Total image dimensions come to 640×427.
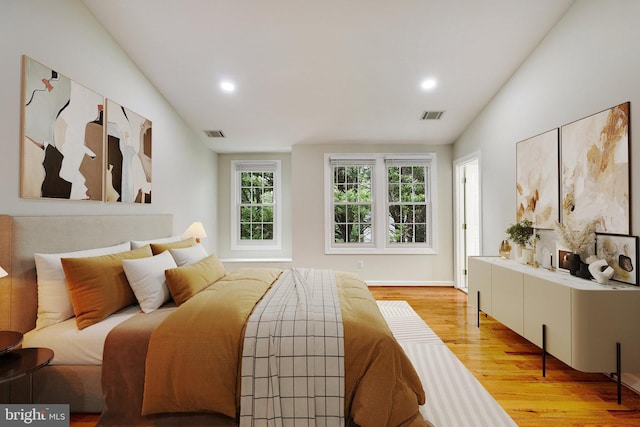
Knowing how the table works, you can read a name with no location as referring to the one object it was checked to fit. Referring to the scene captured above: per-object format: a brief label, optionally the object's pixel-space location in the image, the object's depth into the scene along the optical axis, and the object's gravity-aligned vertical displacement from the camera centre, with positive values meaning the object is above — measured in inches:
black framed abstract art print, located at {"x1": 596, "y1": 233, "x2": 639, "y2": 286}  90.2 -10.2
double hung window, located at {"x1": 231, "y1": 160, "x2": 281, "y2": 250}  235.3 +8.8
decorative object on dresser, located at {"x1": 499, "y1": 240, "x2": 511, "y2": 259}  141.5 -13.2
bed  67.5 -28.4
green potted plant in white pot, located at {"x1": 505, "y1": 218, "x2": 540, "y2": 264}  132.0 -6.5
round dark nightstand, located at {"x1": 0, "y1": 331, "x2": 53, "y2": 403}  59.7 -27.7
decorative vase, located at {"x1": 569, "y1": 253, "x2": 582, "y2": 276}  103.0 -14.0
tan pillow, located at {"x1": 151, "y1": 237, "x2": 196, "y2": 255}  113.7 -10.0
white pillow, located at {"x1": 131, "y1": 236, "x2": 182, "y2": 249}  114.3 -9.0
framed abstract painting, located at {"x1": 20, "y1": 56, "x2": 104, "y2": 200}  88.6 +23.7
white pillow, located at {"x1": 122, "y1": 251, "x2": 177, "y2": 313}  88.6 -17.5
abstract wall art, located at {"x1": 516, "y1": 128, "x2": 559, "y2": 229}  121.5 +15.1
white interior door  205.3 +0.6
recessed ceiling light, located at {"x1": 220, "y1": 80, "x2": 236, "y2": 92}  153.6 +61.0
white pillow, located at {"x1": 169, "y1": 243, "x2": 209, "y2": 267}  111.3 -12.9
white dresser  85.4 -27.7
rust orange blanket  66.2 -31.4
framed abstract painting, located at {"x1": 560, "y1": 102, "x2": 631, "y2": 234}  93.5 +14.4
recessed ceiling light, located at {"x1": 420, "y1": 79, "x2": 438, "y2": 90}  153.7 +62.3
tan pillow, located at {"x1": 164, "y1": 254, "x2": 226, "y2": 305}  92.0 -17.9
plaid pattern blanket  66.6 -31.5
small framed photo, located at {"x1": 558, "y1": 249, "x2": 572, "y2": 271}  110.2 -13.6
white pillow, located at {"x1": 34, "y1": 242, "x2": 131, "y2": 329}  83.3 -18.7
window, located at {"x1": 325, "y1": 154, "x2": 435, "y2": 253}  215.3 +10.1
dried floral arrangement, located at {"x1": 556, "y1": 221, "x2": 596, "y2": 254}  101.6 -6.0
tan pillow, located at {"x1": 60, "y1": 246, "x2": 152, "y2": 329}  81.2 -17.7
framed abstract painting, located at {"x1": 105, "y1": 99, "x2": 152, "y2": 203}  119.8 +23.7
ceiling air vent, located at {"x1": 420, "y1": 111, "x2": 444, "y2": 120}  178.5 +55.7
